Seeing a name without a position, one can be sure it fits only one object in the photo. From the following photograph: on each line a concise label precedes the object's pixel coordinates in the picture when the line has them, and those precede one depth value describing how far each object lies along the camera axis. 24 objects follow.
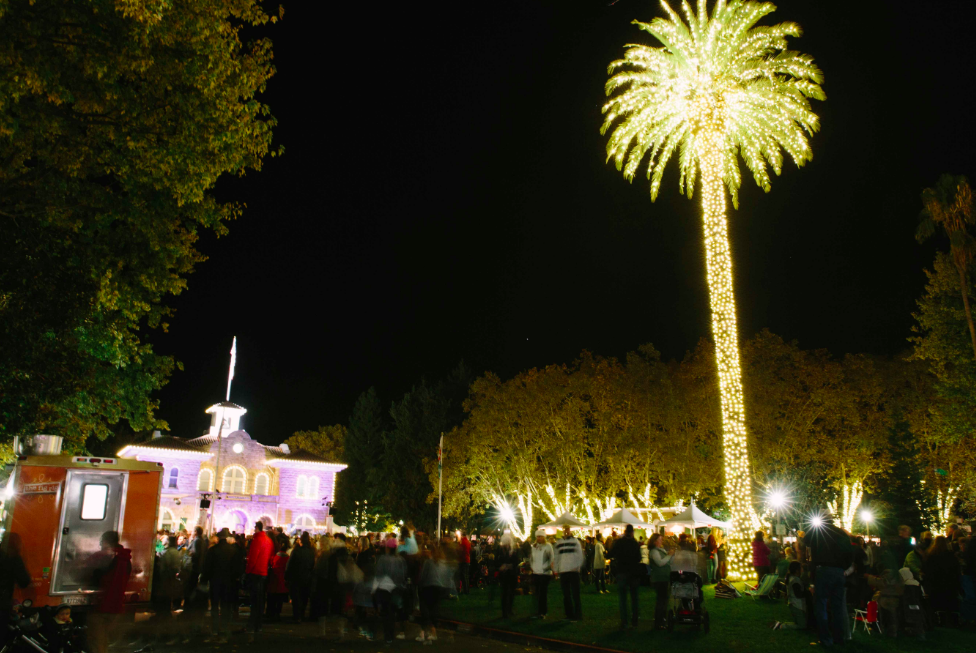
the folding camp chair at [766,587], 16.19
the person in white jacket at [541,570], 13.68
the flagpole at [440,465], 40.22
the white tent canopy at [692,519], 26.09
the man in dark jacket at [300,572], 14.02
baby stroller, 11.89
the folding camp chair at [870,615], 11.76
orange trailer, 11.46
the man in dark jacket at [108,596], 8.02
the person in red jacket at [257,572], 12.63
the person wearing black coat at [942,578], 12.70
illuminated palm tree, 22.06
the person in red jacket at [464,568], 20.45
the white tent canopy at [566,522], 25.28
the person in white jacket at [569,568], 13.20
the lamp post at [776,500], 37.12
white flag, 48.16
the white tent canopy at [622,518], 26.08
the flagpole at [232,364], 48.11
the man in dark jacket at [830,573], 9.80
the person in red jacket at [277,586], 14.31
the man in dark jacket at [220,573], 12.45
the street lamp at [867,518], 44.00
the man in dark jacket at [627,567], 12.46
